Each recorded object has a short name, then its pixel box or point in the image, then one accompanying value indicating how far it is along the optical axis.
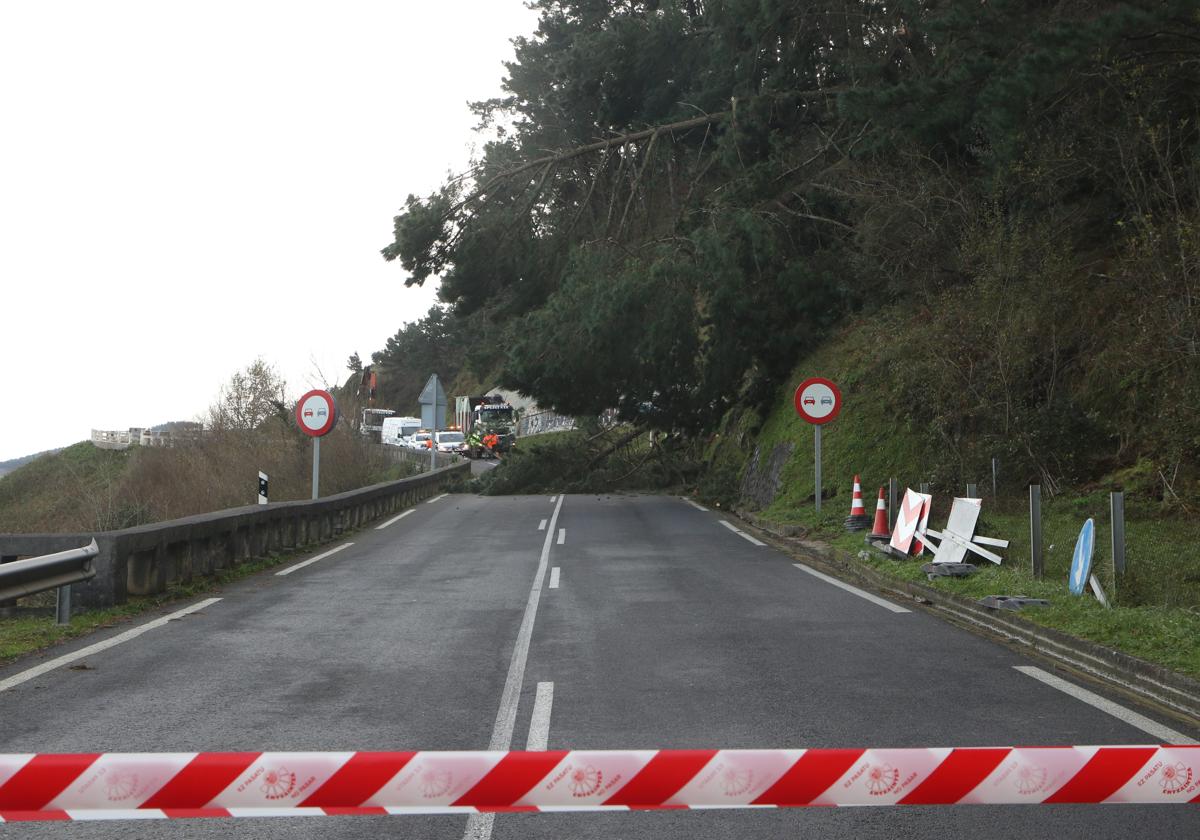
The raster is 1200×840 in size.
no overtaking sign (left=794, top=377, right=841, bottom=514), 20.67
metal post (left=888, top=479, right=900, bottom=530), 16.42
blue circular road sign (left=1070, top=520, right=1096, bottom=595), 10.22
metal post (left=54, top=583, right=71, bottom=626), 9.91
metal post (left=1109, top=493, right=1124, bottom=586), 9.87
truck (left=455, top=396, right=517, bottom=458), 65.50
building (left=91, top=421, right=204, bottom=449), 41.53
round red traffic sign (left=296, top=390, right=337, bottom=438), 19.03
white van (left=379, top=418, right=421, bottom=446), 73.19
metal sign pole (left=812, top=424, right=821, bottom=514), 20.51
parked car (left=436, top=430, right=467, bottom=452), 67.38
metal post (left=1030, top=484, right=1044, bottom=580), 11.79
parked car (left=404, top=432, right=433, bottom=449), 65.81
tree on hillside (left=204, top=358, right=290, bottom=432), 40.78
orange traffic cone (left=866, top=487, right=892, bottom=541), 16.23
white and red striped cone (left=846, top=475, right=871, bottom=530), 18.11
